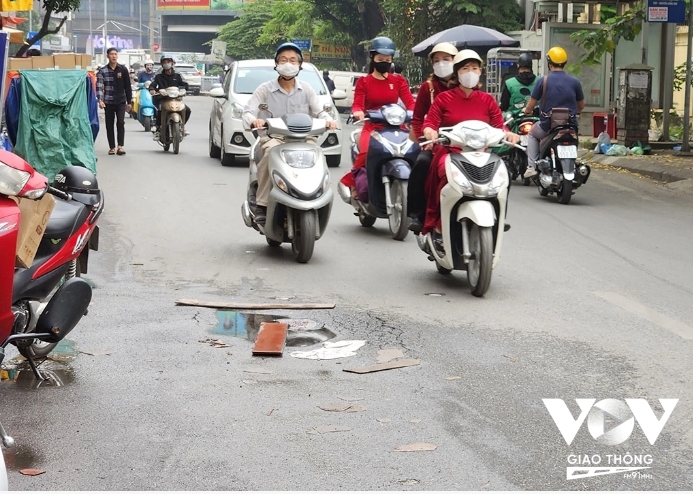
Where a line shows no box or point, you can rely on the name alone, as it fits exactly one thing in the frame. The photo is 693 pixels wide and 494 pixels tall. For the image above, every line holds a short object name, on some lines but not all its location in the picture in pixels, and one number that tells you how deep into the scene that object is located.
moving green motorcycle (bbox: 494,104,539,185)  16.20
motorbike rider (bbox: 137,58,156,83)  29.53
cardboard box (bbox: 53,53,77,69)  15.12
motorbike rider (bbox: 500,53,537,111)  16.81
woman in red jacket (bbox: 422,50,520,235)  8.56
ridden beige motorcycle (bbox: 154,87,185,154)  21.39
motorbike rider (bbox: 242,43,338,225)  10.09
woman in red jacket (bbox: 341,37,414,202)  11.55
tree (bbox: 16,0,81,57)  24.87
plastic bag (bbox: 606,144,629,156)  21.44
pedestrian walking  20.34
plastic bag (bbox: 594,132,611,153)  22.16
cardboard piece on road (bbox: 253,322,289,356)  6.60
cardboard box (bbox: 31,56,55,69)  14.68
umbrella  32.06
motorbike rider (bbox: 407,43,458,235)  9.12
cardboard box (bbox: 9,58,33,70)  14.46
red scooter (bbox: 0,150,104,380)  5.05
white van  43.77
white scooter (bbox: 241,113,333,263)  9.63
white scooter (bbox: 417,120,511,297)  8.20
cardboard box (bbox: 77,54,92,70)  16.03
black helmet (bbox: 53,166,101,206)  6.53
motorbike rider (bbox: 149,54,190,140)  21.66
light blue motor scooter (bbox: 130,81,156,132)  28.41
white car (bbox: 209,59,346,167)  19.28
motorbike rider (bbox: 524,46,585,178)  14.55
